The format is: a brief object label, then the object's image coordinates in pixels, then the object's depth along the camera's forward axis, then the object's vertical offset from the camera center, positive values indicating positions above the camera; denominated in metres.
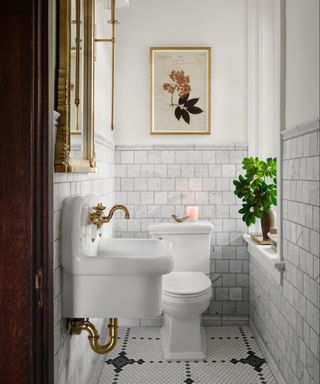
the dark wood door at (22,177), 1.41 +0.03
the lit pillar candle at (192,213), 3.62 -0.20
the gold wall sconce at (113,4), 2.94 +1.15
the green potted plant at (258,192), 3.33 -0.04
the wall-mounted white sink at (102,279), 1.89 -0.37
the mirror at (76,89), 1.79 +0.42
